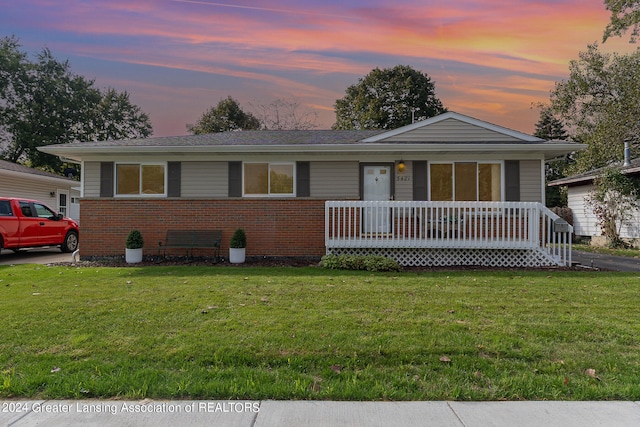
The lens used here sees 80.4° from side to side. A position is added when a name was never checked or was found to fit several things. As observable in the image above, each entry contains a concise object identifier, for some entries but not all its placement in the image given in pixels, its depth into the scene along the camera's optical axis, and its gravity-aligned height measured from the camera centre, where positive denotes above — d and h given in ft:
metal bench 32.24 -2.05
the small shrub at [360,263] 27.58 -3.48
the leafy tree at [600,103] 67.62 +22.33
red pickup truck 34.81 -1.05
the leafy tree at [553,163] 102.12 +16.32
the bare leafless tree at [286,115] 102.32 +27.79
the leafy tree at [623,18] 62.47 +33.24
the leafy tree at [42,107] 94.07 +28.93
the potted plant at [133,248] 31.22 -2.66
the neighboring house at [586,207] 46.03 +1.40
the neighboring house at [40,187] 50.93 +4.43
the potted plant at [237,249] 30.94 -2.69
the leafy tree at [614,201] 46.01 +1.94
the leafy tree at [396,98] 107.76 +34.08
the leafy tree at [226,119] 108.68 +28.28
